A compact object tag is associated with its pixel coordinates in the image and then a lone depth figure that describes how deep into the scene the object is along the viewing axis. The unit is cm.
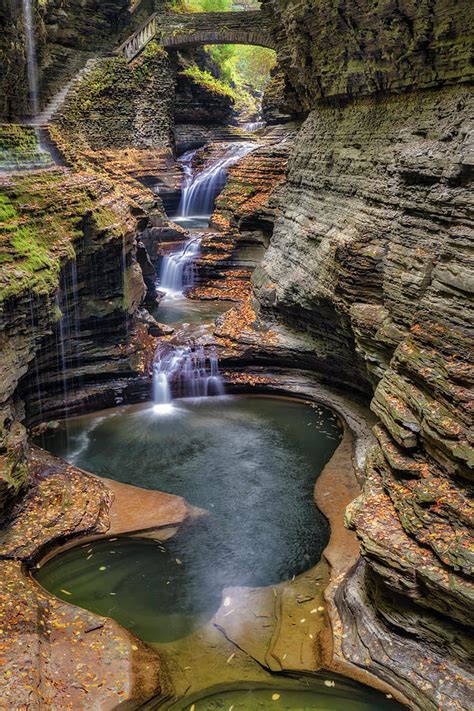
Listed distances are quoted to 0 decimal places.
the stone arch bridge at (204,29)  3453
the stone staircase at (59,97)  2948
